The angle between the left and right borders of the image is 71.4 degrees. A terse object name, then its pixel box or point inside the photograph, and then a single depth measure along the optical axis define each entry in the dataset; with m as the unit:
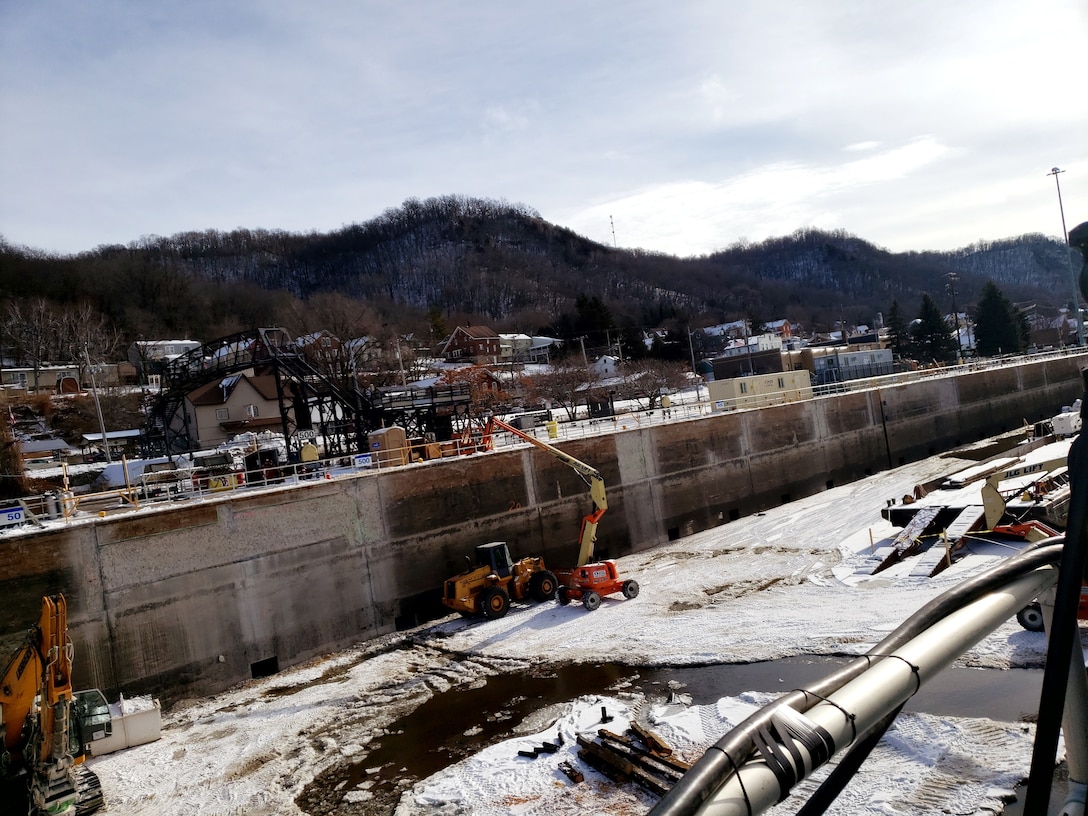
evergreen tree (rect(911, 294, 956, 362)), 82.81
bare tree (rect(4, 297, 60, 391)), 68.19
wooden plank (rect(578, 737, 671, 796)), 10.94
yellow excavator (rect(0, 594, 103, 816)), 11.93
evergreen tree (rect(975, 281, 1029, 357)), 83.50
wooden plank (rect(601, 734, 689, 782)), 11.13
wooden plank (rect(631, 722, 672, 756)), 11.85
